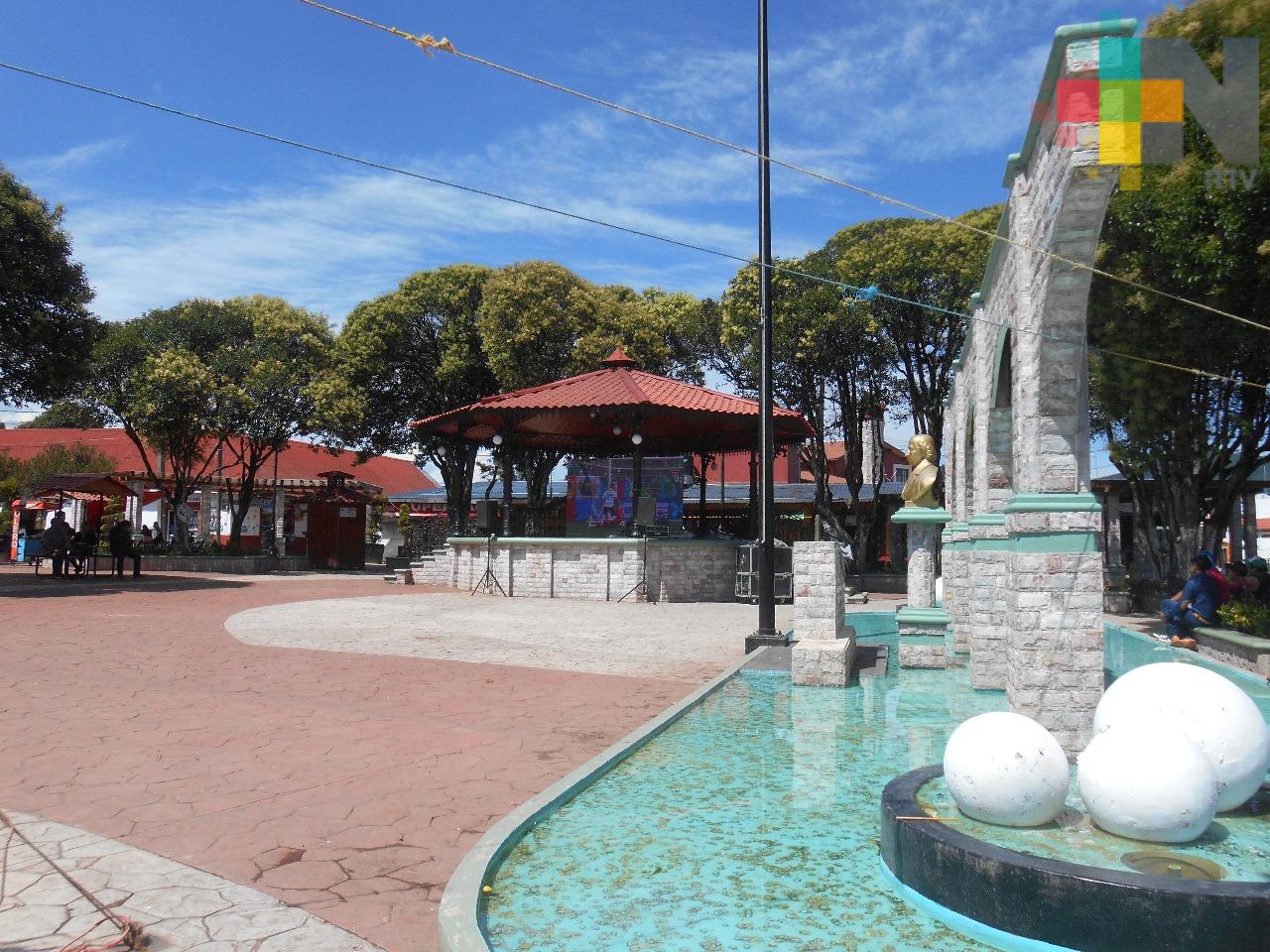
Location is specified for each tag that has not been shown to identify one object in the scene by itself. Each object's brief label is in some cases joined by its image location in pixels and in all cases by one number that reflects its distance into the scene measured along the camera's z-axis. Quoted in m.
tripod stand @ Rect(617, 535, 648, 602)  18.89
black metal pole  11.30
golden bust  10.80
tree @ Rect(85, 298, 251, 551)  26.83
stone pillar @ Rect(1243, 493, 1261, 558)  26.36
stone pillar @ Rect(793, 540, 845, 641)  10.16
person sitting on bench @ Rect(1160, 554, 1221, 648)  12.12
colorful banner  24.62
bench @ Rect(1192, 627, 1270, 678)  10.04
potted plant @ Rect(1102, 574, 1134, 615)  18.97
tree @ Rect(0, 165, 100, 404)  17.78
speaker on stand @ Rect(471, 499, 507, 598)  20.34
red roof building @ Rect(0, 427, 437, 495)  44.12
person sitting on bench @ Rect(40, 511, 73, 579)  22.02
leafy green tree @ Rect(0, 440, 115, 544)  38.97
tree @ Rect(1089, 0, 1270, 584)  10.87
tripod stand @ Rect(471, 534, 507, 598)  20.25
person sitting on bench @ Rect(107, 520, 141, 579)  23.23
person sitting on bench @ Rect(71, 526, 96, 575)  22.48
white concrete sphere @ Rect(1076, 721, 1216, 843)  3.77
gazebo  19.42
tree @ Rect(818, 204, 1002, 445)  23.03
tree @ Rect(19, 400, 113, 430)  28.83
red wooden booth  30.55
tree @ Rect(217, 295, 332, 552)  27.98
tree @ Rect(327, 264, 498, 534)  28.47
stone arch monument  5.75
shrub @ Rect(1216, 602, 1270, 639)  11.20
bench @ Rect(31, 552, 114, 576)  22.57
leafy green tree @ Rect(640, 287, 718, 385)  29.23
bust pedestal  10.68
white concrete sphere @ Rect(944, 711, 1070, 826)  4.00
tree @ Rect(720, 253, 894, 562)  24.59
